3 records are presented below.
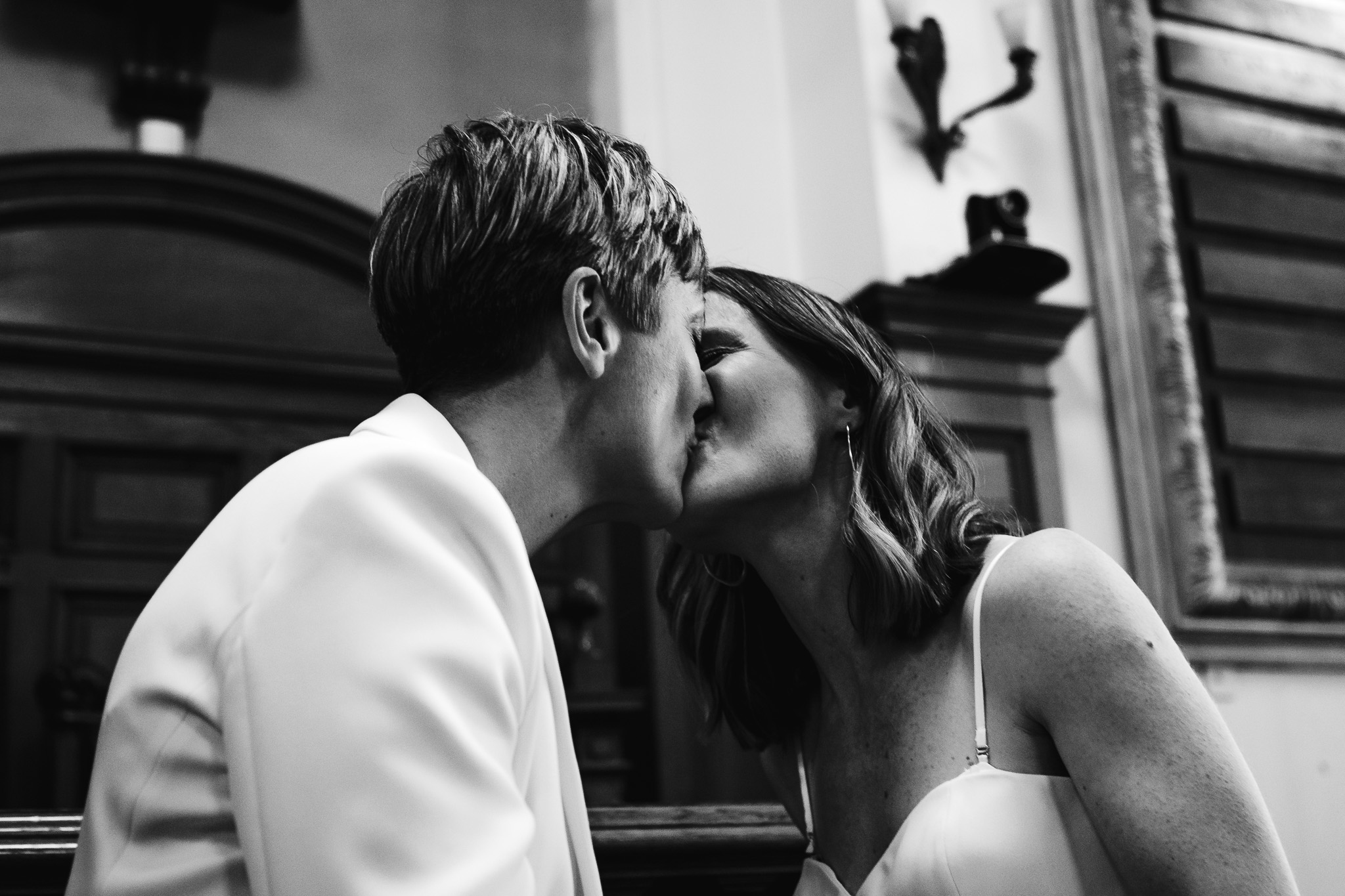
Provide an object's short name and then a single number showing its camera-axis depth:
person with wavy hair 1.67
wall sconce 4.11
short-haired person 0.91
